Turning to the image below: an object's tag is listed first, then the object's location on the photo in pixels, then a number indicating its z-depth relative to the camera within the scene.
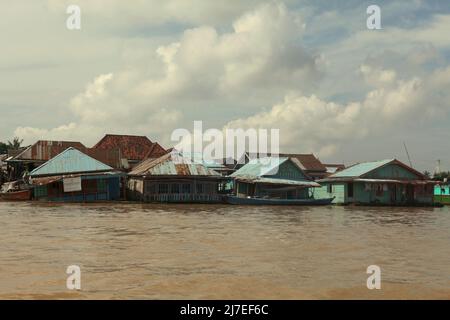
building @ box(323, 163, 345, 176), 59.38
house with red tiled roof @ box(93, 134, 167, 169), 44.91
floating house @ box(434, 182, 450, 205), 41.22
